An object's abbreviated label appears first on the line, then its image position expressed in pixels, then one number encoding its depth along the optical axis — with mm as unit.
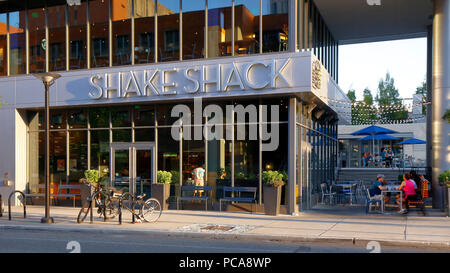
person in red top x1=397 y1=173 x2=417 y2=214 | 15798
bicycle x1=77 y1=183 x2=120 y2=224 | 14256
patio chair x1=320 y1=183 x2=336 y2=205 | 19373
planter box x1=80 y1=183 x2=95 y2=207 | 18516
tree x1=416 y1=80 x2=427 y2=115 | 53125
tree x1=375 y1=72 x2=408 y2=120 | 60031
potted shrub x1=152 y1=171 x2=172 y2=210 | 17516
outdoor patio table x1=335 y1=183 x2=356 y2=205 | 18969
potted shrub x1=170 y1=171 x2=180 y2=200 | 17984
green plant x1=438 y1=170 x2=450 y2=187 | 15391
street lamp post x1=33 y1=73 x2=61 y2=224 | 14188
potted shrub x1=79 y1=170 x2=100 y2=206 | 18547
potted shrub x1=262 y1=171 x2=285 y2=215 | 15867
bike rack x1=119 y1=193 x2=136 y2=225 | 13679
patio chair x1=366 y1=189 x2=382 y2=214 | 16344
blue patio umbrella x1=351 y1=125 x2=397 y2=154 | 23531
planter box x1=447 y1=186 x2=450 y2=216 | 14837
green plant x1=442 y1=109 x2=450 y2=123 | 16261
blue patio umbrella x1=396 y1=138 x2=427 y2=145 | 29484
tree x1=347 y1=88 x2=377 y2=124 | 21602
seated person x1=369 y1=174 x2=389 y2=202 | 16156
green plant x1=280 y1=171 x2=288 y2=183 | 16422
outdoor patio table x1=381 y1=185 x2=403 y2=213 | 15983
